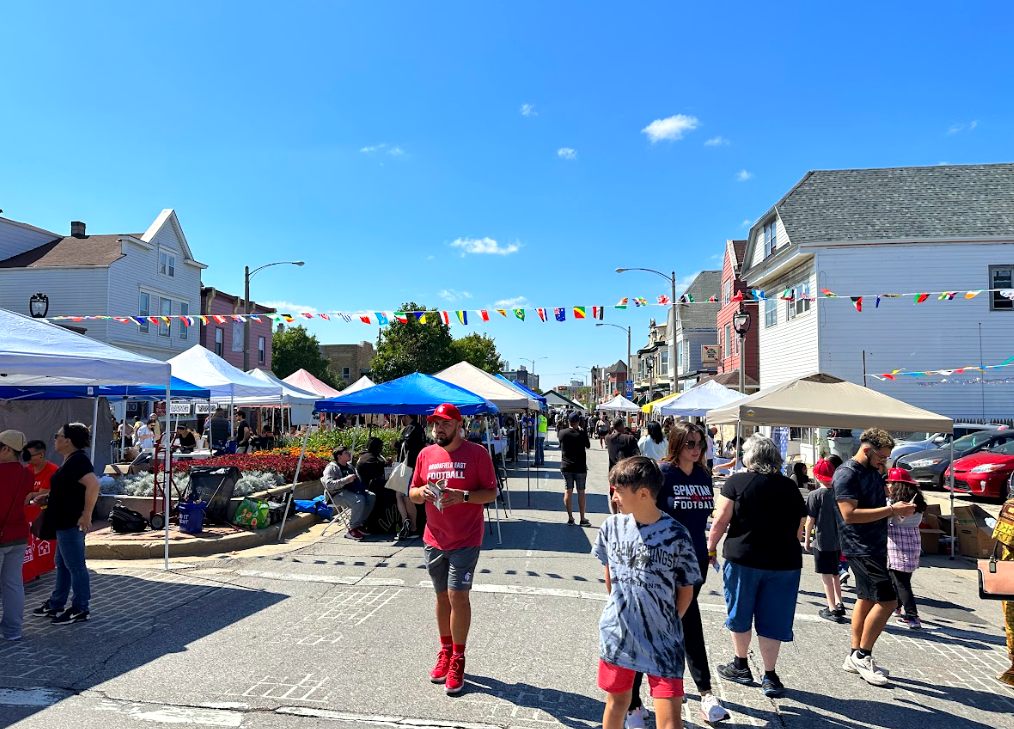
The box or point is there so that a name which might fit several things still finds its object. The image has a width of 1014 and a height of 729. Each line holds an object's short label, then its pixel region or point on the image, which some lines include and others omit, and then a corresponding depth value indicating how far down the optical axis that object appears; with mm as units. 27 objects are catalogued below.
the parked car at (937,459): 15898
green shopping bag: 9836
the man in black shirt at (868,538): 4762
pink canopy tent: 23534
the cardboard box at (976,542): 9031
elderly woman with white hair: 4281
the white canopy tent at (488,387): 14672
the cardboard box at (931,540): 9438
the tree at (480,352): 61281
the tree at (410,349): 46625
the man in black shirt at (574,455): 10984
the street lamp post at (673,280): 30423
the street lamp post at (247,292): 25553
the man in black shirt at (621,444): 10352
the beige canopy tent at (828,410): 8570
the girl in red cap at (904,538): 5617
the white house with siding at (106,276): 30203
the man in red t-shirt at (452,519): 4434
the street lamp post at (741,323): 17625
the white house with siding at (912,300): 20281
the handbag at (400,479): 8078
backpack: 9422
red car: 14680
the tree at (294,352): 54844
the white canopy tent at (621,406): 30939
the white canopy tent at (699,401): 17656
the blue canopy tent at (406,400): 10492
